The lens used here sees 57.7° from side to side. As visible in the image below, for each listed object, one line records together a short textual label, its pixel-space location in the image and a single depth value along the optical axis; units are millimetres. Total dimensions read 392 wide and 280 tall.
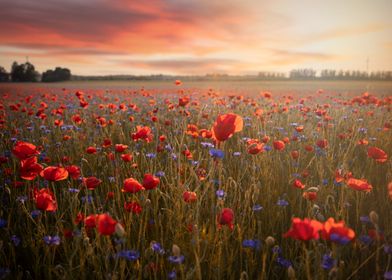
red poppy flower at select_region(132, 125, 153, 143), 2646
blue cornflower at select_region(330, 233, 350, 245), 1272
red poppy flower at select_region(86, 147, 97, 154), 2838
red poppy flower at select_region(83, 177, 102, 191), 2125
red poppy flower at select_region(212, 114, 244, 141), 1825
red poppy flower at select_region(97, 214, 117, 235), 1399
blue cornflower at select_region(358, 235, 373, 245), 1904
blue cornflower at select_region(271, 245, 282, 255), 1917
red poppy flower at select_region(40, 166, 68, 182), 1953
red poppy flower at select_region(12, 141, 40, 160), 2085
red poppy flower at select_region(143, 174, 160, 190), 1845
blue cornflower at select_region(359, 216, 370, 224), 2147
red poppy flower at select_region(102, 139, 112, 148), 3167
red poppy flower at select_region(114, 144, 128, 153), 2685
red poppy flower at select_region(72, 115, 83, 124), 4134
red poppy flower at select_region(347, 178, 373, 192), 1908
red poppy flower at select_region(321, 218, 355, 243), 1268
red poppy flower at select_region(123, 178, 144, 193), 1845
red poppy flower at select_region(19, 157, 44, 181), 2049
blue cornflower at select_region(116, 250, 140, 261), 1642
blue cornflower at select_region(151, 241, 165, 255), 1773
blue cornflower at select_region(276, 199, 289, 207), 2374
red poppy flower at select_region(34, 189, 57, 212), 1794
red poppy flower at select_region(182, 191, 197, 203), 2012
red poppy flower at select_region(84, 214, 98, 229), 1700
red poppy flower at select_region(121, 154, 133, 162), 2486
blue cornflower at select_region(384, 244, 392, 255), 1698
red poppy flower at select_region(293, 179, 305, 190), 2360
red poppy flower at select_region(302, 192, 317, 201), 2061
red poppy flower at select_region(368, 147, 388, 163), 2450
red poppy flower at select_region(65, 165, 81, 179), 2248
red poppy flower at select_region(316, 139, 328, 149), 3113
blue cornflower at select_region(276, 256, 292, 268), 1857
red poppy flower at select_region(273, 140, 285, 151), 2786
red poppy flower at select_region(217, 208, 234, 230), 1674
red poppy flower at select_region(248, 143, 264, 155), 2422
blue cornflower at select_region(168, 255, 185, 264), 1428
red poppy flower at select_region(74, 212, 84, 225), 2010
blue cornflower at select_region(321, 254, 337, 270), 1636
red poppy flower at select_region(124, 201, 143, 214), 1924
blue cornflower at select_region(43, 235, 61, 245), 1807
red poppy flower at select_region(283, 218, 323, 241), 1235
